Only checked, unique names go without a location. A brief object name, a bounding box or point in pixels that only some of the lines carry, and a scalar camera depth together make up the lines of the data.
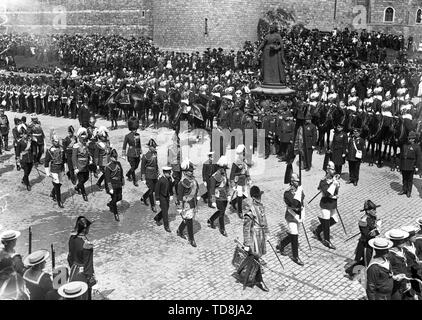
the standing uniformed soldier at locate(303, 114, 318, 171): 14.14
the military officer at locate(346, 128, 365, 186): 13.02
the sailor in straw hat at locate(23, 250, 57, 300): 5.96
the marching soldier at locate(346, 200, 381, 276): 8.20
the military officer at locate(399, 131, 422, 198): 12.43
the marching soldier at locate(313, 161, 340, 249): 9.54
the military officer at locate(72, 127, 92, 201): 12.06
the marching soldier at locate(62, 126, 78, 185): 12.59
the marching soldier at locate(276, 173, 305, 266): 8.86
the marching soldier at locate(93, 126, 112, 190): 12.62
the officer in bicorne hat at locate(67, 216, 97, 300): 7.09
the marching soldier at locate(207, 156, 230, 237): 10.09
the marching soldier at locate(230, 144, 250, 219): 10.97
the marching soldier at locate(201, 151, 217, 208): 11.40
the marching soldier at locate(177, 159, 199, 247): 9.63
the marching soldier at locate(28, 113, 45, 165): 14.14
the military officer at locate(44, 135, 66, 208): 11.72
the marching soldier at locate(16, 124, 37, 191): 12.78
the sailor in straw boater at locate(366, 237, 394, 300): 6.08
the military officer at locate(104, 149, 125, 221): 10.84
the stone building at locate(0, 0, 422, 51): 34.12
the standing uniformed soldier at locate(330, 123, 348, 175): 13.41
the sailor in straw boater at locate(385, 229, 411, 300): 6.32
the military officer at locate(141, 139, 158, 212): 11.43
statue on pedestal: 17.81
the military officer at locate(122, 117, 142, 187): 12.93
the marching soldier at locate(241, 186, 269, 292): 8.00
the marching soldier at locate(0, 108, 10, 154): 16.41
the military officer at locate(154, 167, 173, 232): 10.16
